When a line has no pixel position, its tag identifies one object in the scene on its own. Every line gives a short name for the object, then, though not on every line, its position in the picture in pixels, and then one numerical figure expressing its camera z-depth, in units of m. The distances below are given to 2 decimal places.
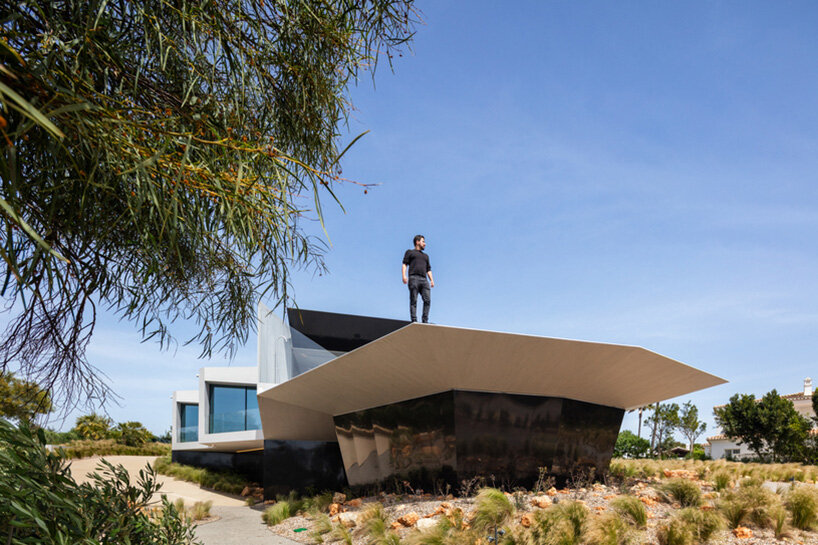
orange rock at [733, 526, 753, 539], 7.70
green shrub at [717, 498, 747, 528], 8.15
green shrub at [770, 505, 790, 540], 7.69
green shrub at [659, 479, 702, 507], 9.30
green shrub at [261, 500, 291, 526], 13.44
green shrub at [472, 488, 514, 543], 8.34
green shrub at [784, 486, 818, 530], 8.02
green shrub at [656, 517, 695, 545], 7.34
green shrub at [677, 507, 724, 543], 7.59
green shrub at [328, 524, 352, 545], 9.72
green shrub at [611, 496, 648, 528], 8.17
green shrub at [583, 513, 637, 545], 7.36
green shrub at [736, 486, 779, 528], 8.06
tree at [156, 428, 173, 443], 47.22
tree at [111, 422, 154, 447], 40.29
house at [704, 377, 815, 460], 41.19
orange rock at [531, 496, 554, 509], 9.28
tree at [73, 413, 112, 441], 40.75
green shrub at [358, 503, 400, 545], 8.93
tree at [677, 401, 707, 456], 44.78
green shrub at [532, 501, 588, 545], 7.50
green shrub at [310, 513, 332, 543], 10.60
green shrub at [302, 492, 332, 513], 13.63
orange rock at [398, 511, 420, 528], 9.45
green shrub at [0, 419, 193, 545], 3.02
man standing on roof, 8.96
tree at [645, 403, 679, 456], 44.22
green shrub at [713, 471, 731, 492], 10.37
